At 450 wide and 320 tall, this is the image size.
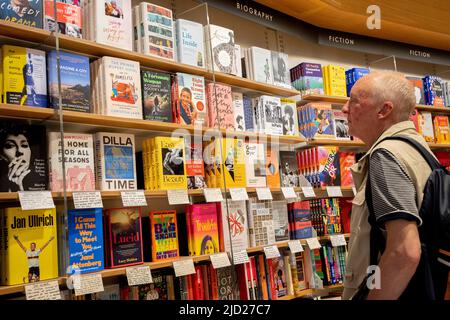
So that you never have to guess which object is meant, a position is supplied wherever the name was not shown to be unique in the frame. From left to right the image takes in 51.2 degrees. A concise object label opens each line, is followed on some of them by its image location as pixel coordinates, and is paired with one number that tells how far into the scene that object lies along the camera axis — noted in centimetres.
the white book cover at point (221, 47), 346
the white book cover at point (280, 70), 398
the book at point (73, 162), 251
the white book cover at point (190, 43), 326
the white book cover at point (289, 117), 391
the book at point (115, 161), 271
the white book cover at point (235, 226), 326
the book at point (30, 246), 227
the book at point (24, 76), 239
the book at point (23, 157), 235
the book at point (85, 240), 248
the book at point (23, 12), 243
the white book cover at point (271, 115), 372
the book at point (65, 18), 259
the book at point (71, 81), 255
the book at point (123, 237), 268
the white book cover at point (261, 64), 379
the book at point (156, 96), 299
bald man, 159
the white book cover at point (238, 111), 354
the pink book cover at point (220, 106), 335
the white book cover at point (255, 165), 349
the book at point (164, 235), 290
